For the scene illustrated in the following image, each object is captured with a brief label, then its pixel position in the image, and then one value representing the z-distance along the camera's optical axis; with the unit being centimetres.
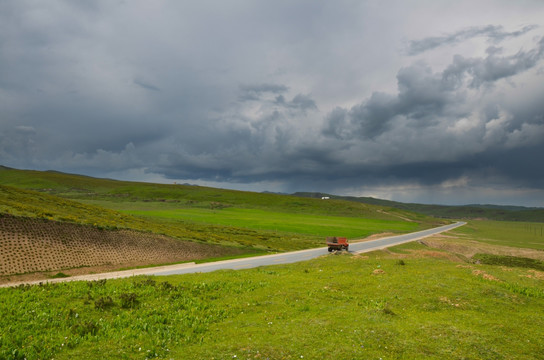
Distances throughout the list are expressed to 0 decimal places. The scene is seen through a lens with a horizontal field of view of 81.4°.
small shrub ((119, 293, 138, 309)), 1673
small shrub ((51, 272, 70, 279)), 3202
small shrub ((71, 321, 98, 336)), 1328
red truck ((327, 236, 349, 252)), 6172
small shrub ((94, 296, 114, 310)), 1617
